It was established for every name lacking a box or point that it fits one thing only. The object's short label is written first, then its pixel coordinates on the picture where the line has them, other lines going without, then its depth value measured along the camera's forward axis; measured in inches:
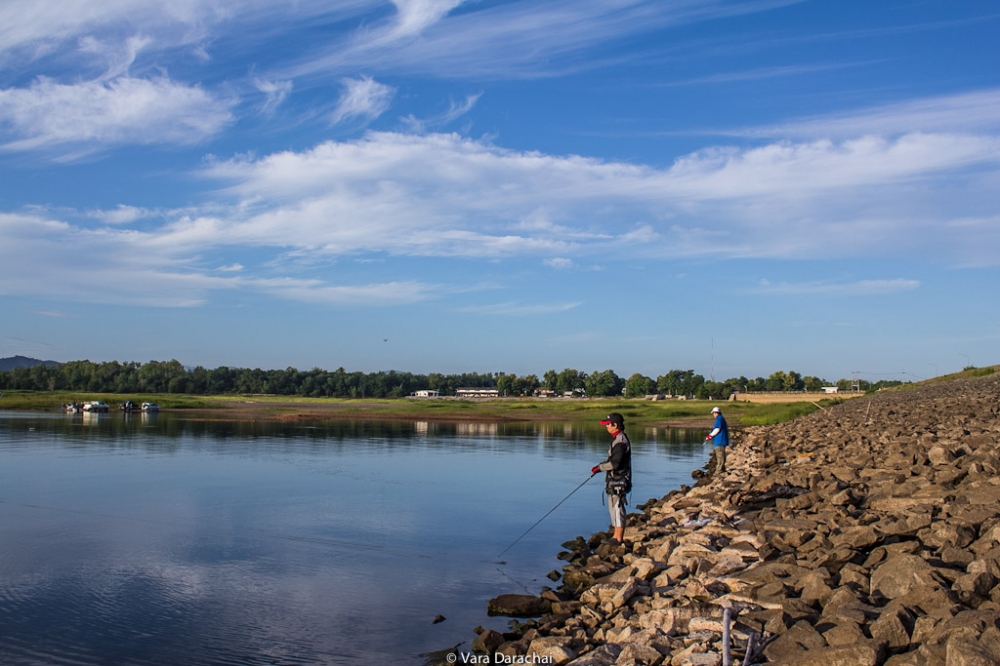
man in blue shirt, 904.9
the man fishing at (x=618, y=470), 590.6
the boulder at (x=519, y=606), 474.0
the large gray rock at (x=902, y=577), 324.5
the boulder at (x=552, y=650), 355.3
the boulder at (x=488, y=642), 396.8
